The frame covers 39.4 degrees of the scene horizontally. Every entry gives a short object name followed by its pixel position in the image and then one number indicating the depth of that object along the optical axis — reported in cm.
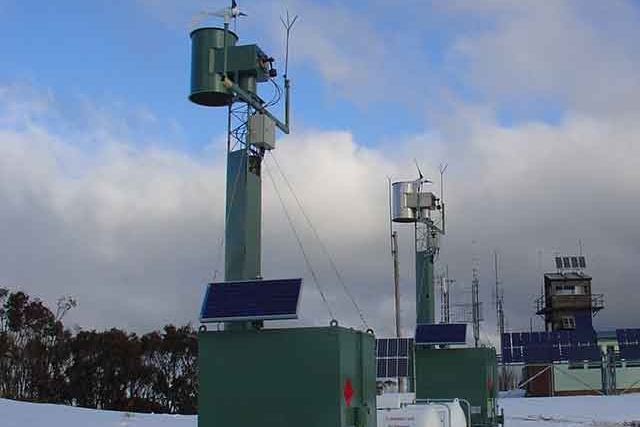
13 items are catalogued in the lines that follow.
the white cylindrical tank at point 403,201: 2758
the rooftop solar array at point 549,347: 5612
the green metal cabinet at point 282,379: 1104
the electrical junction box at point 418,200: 2755
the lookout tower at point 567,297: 7194
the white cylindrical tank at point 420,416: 1614
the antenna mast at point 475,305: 6412
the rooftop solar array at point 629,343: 5456
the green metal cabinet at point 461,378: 2458
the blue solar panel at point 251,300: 1110
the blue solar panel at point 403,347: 2555
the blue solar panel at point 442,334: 2456
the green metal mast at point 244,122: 1271
